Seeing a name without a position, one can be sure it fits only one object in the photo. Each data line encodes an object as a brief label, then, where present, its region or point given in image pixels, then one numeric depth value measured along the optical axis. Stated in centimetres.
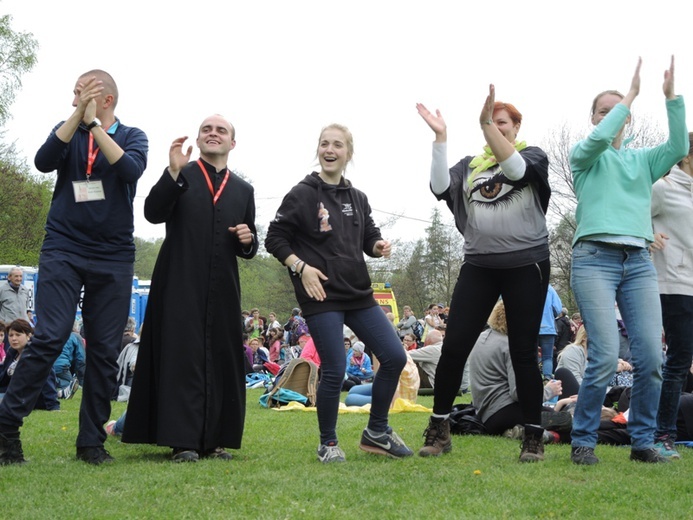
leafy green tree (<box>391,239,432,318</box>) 5697
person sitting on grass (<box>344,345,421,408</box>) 1120
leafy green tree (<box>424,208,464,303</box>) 5866
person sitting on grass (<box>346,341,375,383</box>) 1627
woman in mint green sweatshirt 515
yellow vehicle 3083
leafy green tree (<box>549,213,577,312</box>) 4066
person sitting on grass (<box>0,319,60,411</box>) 1029
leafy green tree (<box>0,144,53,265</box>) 3528
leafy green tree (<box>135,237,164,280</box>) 7519
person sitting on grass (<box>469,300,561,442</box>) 724
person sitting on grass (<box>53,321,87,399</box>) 1247
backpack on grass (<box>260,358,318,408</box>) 1171
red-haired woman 529
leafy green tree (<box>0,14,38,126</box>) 2955
